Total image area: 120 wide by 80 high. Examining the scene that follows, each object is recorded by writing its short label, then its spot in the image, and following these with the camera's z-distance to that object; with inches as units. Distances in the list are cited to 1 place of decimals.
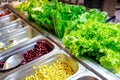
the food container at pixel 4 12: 86.8
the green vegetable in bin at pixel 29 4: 82.4
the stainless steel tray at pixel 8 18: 82.9
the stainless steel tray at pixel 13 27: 76.0
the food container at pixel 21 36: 69.9
